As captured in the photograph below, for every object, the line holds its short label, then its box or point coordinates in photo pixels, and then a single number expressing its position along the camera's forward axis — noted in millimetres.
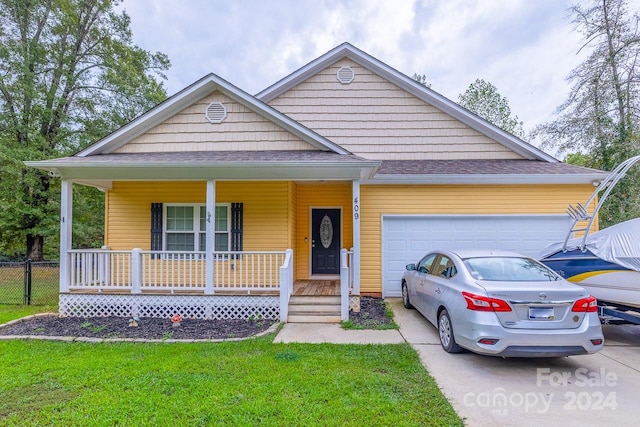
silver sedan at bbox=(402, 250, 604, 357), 3963
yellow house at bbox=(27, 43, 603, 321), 7004
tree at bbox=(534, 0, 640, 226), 11320
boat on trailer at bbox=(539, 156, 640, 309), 5113
